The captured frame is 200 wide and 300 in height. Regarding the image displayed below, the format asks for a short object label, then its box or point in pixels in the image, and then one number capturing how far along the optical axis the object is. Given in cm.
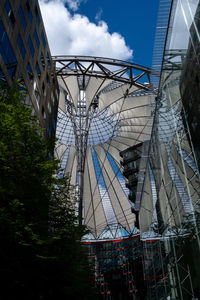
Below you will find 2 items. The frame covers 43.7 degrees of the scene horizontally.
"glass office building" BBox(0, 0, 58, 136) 1678
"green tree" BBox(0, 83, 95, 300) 930
